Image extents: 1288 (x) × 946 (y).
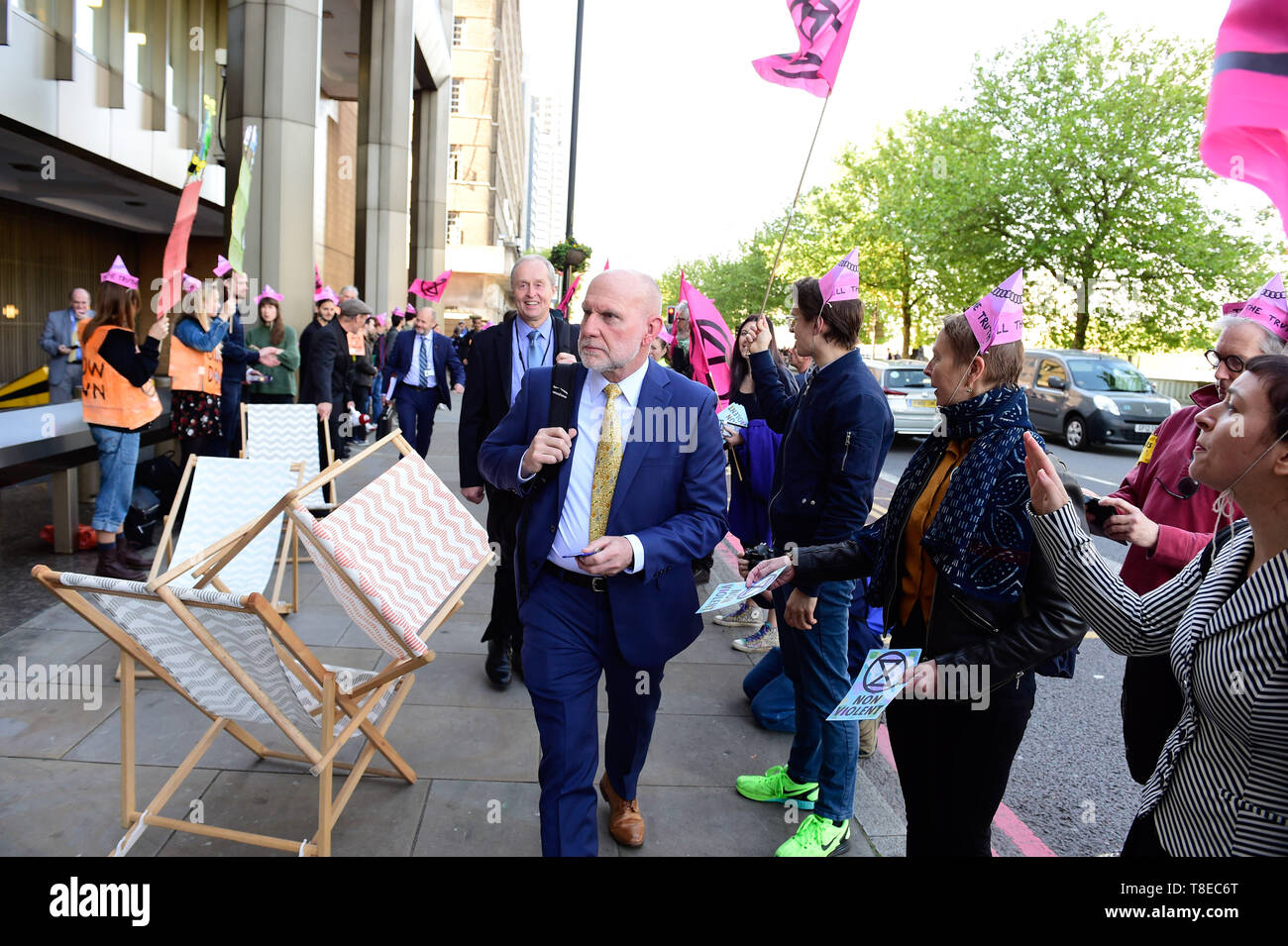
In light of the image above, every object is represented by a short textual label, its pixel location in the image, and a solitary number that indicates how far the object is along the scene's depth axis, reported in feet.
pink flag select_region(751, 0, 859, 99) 18.40
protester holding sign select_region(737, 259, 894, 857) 11.28
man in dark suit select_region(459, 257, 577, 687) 16.26
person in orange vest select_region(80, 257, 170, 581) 20.54
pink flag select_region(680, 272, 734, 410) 21.21
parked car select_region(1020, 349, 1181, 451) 58.80
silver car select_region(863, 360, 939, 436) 57.77
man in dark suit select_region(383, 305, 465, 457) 31.94
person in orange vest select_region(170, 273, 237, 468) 24.79
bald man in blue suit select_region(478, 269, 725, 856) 9.67
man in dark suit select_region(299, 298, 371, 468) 32.45
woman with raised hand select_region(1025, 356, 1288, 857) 5.68
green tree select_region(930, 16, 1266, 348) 80.69
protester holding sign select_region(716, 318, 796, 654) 17.38
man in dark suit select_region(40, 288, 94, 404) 40.32
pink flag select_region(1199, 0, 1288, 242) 8.82
